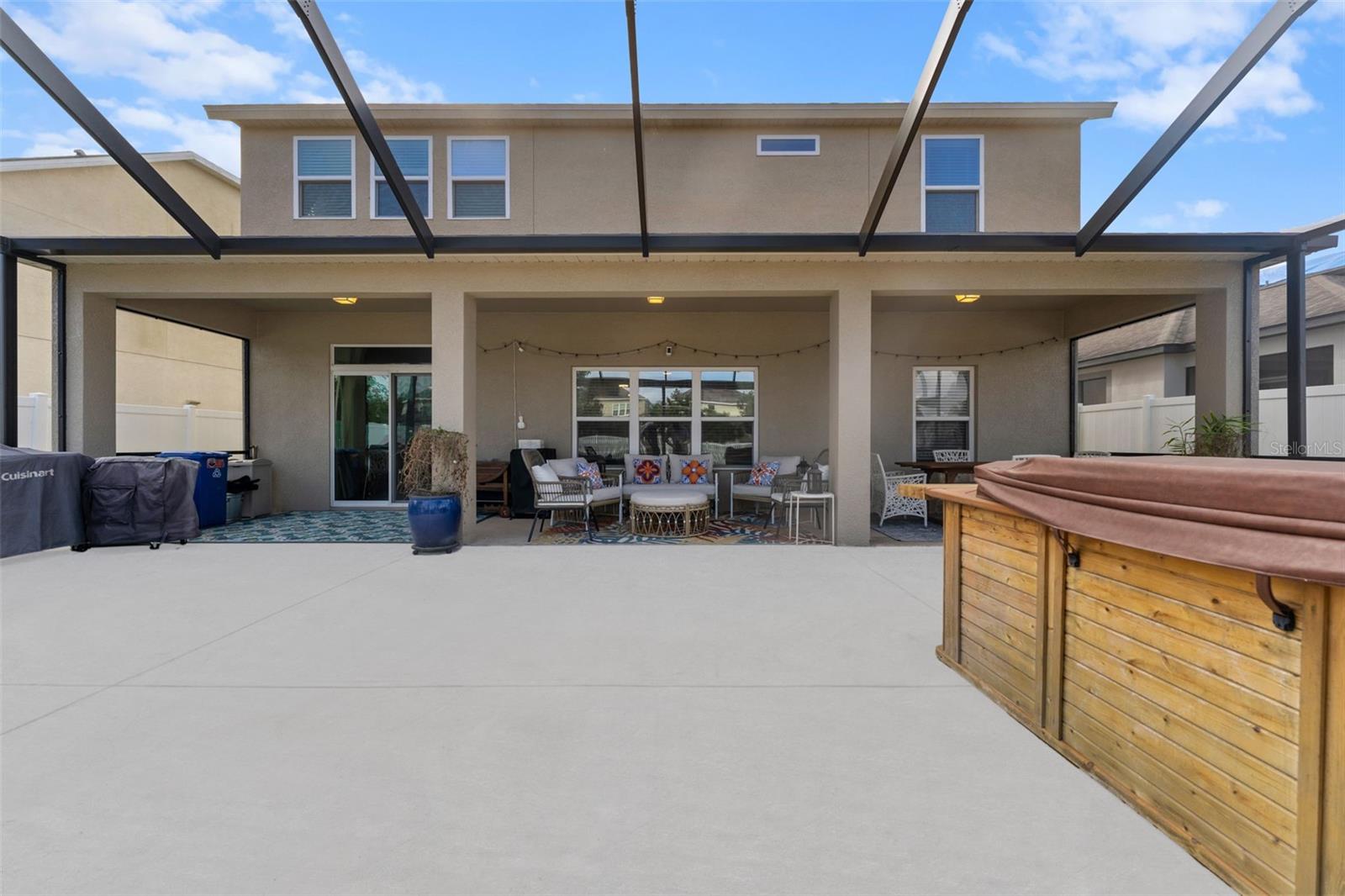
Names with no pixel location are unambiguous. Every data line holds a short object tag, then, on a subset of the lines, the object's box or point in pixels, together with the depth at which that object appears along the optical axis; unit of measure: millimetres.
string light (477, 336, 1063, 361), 9336
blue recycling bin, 7730
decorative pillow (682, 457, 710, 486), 8836
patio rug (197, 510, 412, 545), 7004
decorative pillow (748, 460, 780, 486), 8445
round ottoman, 7184
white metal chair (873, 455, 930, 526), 8211
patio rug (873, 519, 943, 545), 7238
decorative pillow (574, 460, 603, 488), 8031
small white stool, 6766
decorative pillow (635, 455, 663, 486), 8781
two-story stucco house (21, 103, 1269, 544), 6559
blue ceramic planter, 6012
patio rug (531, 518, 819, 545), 6855
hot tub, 1387
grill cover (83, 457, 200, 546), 6137
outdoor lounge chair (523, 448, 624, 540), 7098
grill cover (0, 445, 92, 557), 5527
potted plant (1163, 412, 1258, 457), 5875
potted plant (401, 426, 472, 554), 6031
